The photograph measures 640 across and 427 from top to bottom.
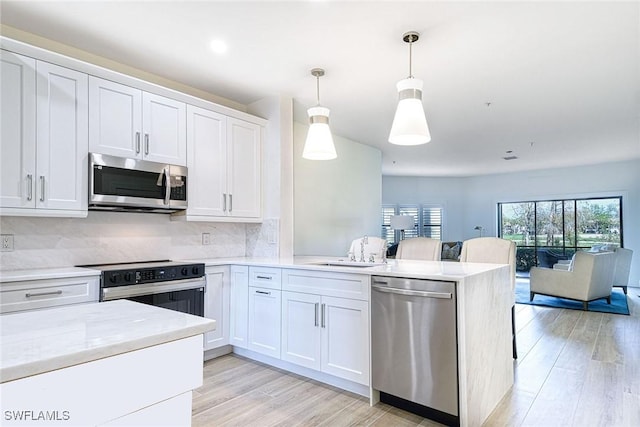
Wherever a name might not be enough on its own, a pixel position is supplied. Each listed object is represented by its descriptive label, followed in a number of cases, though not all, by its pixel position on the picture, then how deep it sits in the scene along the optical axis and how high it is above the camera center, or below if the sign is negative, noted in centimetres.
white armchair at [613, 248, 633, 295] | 629 -93
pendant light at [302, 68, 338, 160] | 286 +62
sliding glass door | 811 -25
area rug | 549 -141
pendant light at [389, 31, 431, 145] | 229 +63
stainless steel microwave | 271 +25
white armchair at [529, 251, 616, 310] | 538 -97
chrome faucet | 328 -26
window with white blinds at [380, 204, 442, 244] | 1005 +0
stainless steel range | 257 -51
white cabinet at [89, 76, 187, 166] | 276 +75
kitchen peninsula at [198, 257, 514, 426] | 219 -76
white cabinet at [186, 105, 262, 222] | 339 +49
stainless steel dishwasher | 216 -81
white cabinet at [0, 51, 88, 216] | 234 +53
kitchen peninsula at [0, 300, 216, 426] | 72 -33
